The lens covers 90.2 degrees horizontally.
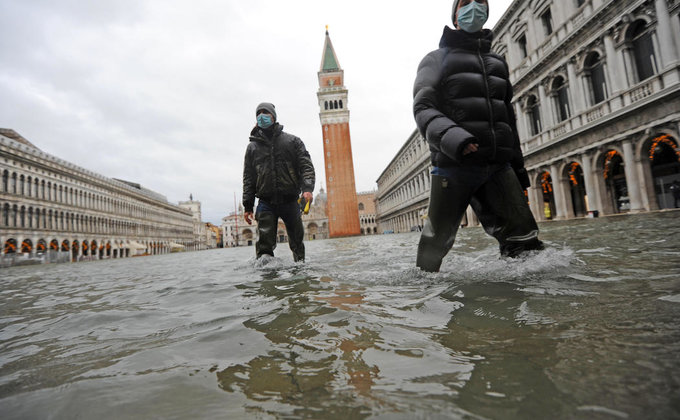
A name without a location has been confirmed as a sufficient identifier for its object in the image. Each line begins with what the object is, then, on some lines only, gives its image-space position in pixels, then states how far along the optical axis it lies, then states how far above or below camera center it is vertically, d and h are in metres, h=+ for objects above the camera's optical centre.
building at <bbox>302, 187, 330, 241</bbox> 86.51 +4.61
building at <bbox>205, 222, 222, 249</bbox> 101.53 +4.37
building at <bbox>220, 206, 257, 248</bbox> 102.06 +4.95
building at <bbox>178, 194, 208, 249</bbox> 91.93 +7.21
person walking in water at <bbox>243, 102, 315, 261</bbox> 4.57 +0.91
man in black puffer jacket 2.58 +0.71
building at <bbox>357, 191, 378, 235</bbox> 85.00 +6.35
